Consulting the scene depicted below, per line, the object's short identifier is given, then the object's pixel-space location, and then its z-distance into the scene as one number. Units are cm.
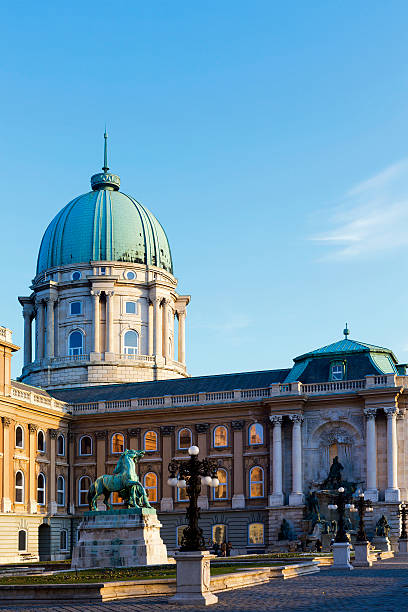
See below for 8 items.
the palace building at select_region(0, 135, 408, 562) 8050
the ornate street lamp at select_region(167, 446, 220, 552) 3209
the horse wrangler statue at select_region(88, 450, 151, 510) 5484
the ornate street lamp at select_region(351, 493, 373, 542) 5566
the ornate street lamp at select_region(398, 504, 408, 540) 7250
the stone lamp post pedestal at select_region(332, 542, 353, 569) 4944
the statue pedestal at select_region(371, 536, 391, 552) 7362
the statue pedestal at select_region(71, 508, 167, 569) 5156
